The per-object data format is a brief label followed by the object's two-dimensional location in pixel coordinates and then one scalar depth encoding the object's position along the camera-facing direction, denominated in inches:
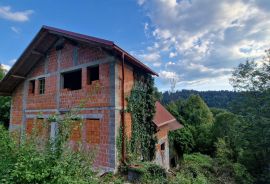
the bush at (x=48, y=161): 169.3
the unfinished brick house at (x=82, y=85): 354.7
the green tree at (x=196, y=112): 1064.4
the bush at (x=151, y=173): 294.3
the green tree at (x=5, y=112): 738.2
